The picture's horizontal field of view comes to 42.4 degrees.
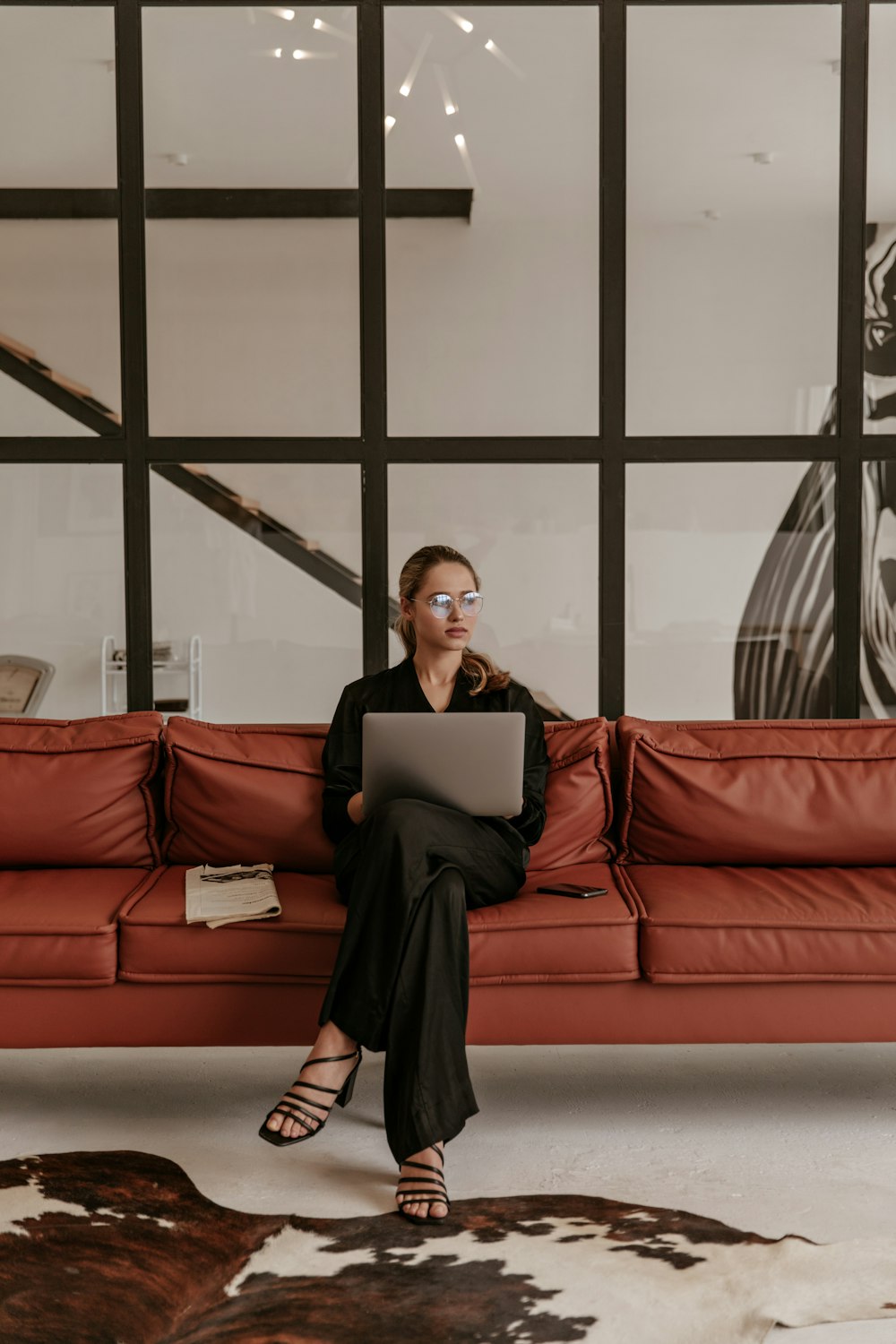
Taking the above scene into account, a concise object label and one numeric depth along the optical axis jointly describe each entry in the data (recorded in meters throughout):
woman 2.17
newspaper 2.44
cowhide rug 1.77
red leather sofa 2.42
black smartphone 2.55
